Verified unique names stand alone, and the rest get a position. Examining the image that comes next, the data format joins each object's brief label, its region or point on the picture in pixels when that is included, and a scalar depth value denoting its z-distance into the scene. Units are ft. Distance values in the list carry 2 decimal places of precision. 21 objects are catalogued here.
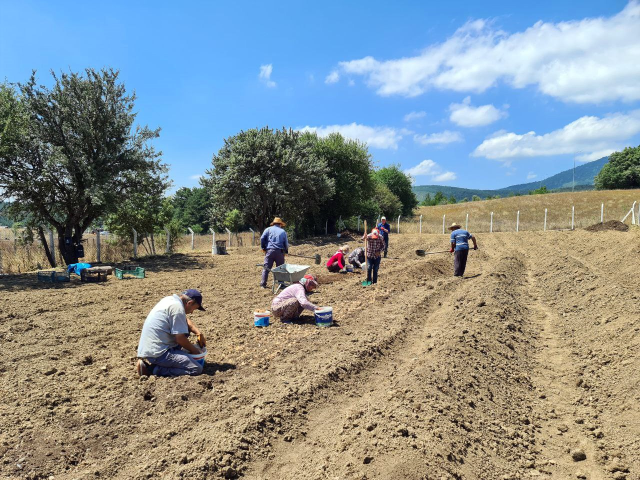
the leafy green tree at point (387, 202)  145.75
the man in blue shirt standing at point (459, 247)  38.58
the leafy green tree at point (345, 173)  104.58
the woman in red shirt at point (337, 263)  44.09
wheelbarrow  30.86
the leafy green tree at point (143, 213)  58.73
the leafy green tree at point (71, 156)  49.36
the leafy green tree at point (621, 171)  229.66
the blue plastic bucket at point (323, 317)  24.35
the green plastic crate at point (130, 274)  42.70
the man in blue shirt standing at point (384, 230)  52.85
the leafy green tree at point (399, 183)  188.85
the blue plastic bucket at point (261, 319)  24.53
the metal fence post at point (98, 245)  57.88
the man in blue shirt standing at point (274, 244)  33.91
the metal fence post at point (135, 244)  63.31
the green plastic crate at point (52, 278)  40.30
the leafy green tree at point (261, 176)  80.74
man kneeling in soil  16.79
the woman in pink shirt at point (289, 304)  24.89
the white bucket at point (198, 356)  17.33
